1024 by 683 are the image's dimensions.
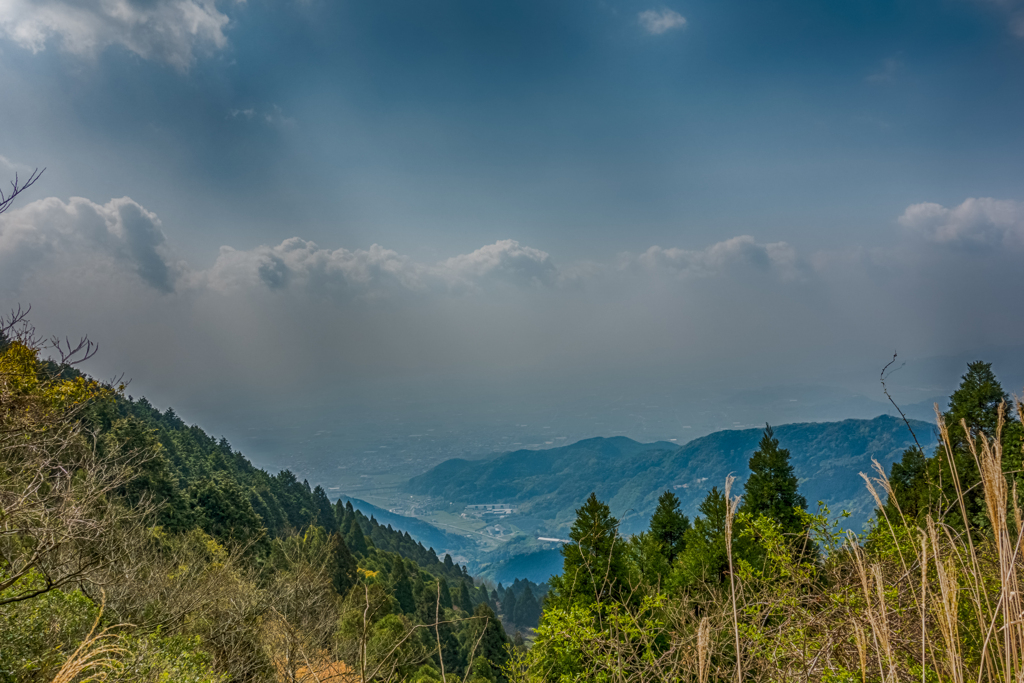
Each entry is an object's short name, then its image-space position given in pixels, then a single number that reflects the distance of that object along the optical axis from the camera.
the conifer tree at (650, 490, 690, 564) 21.19
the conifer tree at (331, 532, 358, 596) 28.22
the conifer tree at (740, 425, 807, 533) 18.03
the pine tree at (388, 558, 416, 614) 32.31
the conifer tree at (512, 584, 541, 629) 64.19
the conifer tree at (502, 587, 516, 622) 66.59
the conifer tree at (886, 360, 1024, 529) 13.34
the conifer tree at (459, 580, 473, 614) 44.81
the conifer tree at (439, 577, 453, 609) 36.93
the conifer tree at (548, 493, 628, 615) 11.58
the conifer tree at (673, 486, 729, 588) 14.76
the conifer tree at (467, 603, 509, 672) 20.47
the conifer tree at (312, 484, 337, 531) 51.75
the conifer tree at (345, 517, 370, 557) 43.61
